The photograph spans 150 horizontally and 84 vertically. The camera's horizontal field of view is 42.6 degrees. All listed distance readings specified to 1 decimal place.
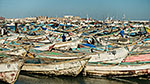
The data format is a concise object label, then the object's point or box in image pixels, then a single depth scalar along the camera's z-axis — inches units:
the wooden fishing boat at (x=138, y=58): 667.8
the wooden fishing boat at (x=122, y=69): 634.2
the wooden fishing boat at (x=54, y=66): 613.9
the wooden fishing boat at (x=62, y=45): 856.6
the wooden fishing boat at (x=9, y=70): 539.2
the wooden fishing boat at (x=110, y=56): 658.2
